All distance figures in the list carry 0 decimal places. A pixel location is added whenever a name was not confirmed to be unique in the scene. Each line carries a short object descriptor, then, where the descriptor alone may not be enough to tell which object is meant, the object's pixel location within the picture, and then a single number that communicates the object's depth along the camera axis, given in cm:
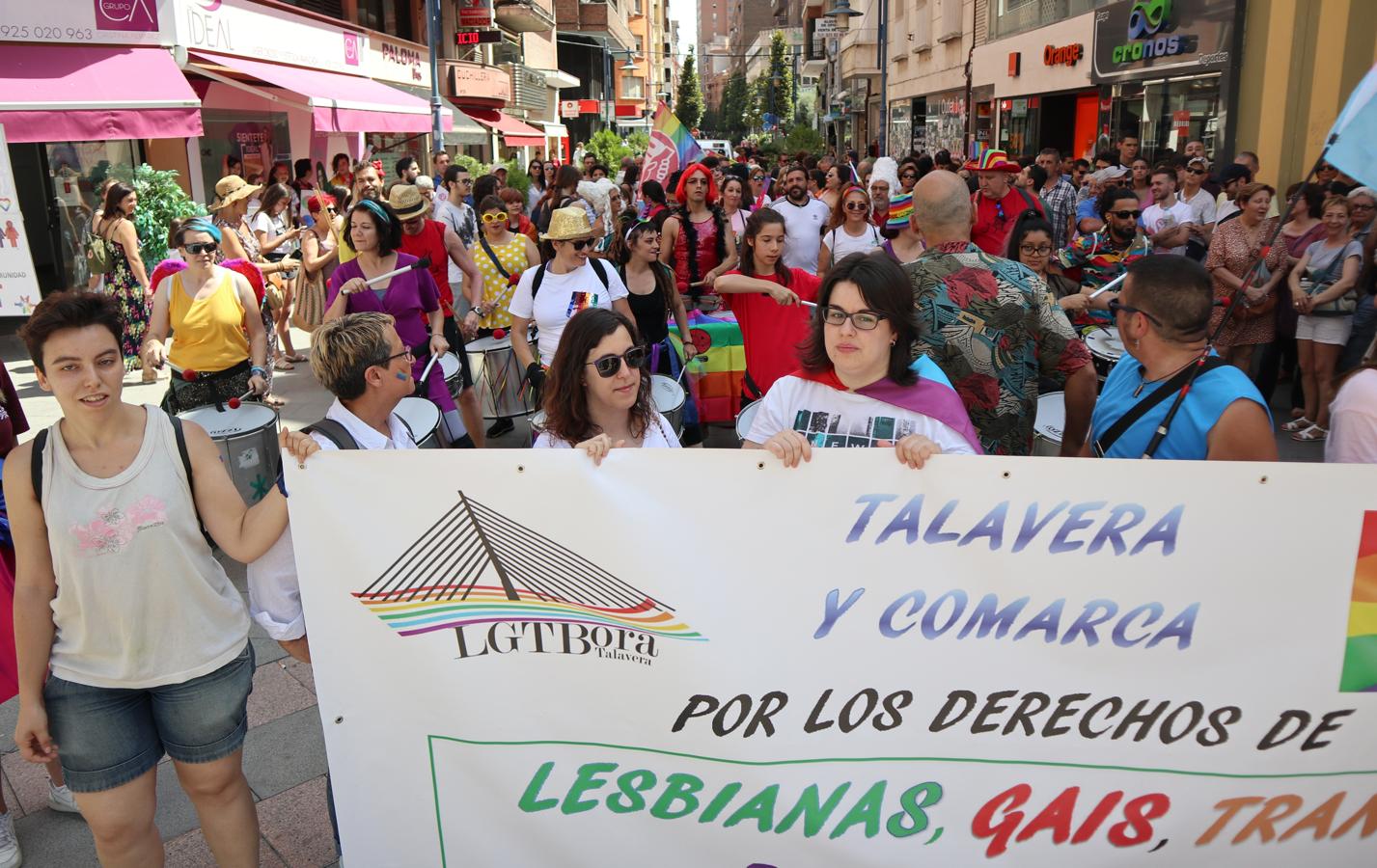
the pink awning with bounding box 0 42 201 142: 1072
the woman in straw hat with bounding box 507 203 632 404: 576
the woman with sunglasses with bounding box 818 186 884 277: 794
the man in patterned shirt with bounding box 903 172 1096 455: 356
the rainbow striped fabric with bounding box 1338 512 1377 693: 237
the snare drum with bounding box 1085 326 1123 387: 545
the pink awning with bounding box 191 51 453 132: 1622
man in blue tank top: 272
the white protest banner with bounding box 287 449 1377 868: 240
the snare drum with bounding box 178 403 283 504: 484
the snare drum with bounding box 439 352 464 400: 591
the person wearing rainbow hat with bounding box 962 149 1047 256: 795
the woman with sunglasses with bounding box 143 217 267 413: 540
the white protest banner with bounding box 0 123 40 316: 528
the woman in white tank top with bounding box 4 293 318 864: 251
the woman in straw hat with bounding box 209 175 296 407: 902
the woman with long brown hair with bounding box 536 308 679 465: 312
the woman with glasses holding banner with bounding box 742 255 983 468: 286
